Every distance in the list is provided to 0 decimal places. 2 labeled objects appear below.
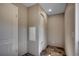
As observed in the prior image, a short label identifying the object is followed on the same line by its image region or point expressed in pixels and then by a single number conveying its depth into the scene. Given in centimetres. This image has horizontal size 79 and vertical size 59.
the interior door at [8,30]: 119
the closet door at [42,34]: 122
